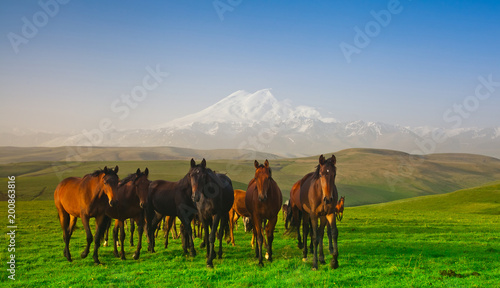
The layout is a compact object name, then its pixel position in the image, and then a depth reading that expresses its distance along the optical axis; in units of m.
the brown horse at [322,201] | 11.66
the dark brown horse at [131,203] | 14.71
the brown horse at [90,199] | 13.86
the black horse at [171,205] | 15.21
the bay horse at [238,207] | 19.05
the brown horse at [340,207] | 33.00
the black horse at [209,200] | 13.49
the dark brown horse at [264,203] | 13.05
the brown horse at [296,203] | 15.32
